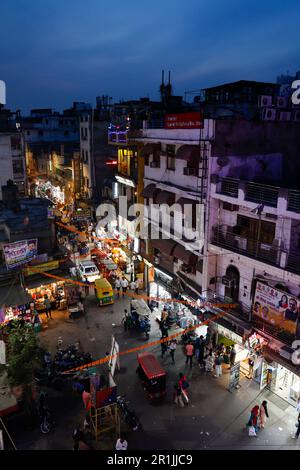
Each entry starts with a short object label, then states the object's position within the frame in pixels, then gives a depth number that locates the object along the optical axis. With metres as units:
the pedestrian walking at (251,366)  20.20
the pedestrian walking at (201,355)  21.20
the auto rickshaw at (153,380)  18.00
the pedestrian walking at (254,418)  15.89
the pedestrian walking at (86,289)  30.55
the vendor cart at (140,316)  24.58
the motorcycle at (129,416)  16.33
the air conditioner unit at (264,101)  21.64
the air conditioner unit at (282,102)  21.73
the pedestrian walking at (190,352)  20.83
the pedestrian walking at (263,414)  16.32
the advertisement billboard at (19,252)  21.31
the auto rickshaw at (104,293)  28.23
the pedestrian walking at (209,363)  20.66
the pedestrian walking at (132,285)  30.67
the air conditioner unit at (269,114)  20.69
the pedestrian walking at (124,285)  30.43
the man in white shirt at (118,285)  30.39
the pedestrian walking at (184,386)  18.11
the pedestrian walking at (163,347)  22.22
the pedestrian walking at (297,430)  15.82
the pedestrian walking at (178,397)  17.95
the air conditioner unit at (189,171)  22.16
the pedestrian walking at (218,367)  20.19
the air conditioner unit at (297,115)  20.78
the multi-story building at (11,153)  44.69
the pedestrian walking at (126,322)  24.92
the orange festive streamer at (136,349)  19.55
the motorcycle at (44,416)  16.28
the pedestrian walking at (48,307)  26.05
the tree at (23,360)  15.88
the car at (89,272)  32.25
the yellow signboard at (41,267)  23.93
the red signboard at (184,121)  20.86
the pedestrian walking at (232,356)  20.62
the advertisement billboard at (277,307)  16.48
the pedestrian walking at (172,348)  21.58
